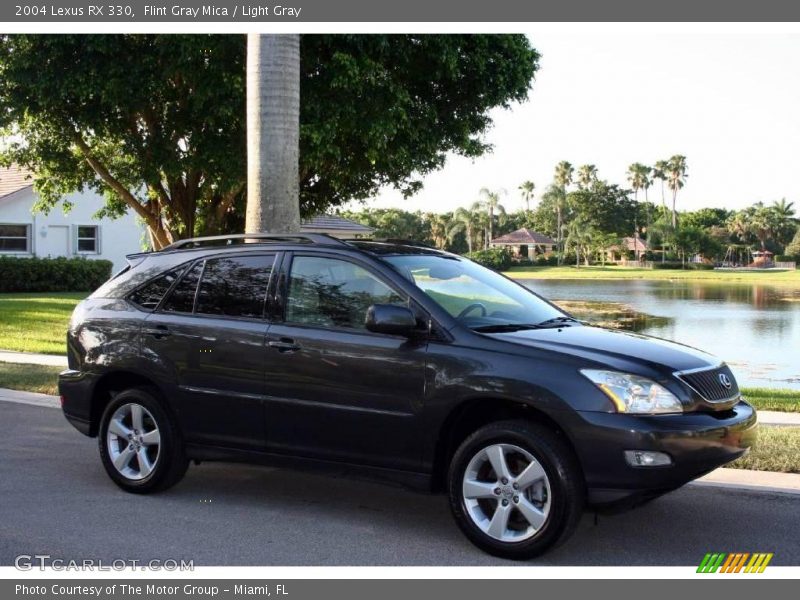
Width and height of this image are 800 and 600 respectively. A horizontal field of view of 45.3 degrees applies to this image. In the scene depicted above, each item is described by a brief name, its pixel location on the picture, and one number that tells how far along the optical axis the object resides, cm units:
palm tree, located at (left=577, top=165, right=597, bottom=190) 11719
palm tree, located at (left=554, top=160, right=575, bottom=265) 11402
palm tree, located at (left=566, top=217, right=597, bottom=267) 10806
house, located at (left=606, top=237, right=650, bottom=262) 11362
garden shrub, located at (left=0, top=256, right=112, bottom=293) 3278
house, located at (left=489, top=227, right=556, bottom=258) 11150
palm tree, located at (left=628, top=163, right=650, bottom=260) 12181
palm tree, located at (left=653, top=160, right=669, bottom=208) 12369
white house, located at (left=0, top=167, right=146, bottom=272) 3644
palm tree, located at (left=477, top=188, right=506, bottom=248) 9406
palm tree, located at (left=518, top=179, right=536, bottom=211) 13473
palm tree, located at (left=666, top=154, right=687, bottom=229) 12375
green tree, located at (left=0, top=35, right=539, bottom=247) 1620
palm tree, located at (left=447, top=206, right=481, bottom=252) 9494
